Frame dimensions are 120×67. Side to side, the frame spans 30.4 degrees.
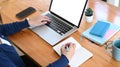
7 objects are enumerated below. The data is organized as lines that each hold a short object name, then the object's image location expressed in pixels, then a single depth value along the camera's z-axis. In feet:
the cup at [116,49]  3.89
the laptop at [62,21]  4.69
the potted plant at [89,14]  4.92
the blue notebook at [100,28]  4.54
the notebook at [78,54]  4.11
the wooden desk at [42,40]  4.17
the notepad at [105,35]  4.43
